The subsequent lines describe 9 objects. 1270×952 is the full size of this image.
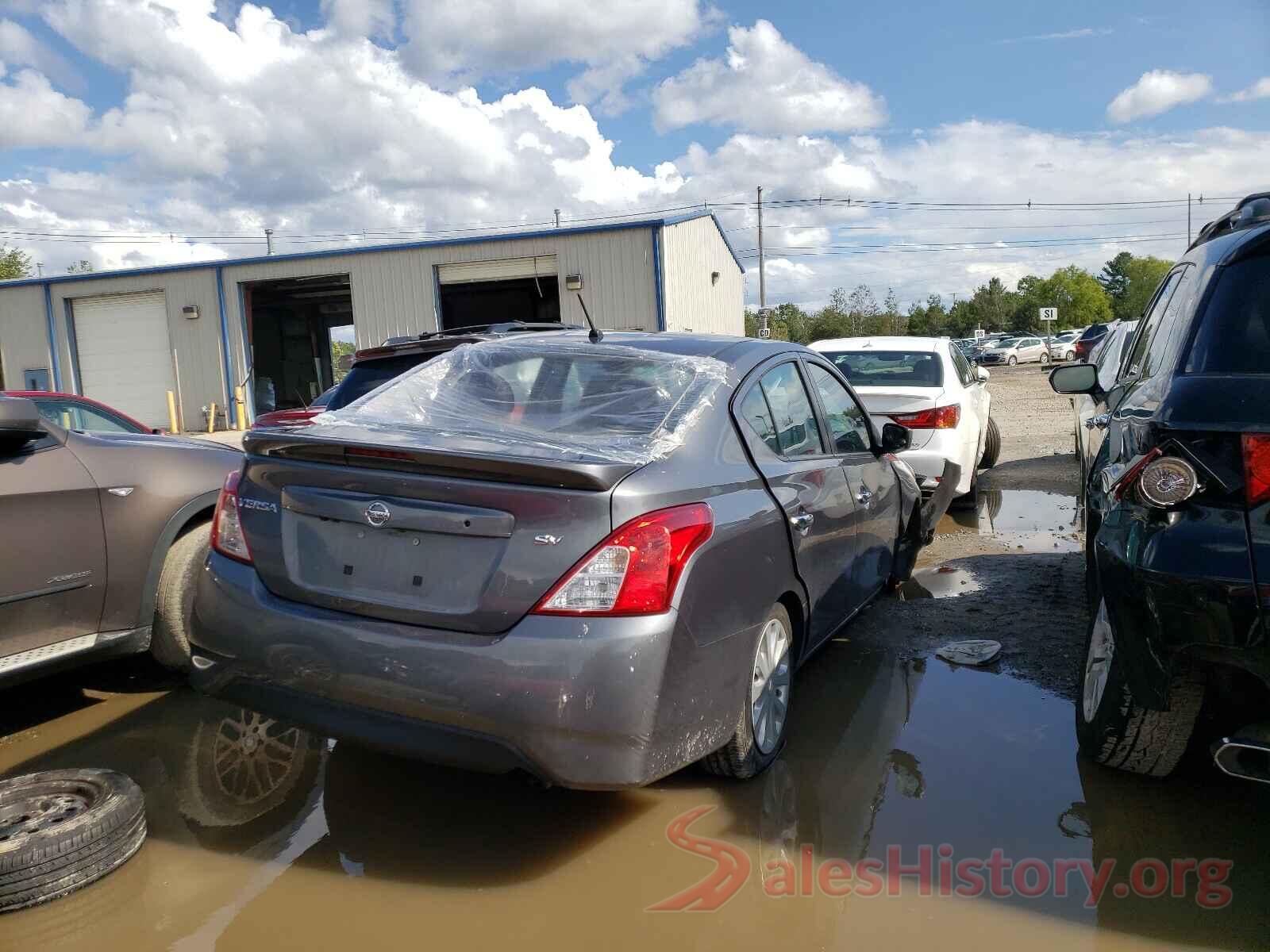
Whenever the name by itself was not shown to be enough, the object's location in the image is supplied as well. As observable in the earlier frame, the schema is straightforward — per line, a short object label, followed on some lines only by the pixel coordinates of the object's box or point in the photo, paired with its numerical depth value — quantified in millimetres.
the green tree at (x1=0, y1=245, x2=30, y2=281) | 53781
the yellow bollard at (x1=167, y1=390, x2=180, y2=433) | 22875
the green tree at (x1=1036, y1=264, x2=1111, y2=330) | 109250
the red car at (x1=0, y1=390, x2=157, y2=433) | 6062
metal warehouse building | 20078
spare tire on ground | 2703
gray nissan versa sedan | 2594
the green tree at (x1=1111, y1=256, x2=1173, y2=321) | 106875
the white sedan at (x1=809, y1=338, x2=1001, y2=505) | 7355
